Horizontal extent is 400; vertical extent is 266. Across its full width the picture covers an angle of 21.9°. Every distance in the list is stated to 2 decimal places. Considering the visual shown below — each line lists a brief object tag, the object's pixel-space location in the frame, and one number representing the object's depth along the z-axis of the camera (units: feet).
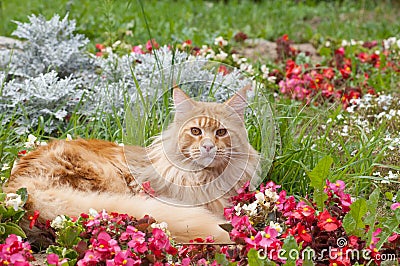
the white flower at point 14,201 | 14.13
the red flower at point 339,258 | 12.81
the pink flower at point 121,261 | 12.68
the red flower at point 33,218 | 14.44
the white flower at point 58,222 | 13.88
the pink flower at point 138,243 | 13.31
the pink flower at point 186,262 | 13.08
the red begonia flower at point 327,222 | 13.50
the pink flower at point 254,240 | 13.16
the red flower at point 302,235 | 13.41
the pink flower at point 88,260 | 12.78
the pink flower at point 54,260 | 12.58
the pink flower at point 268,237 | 13.07
